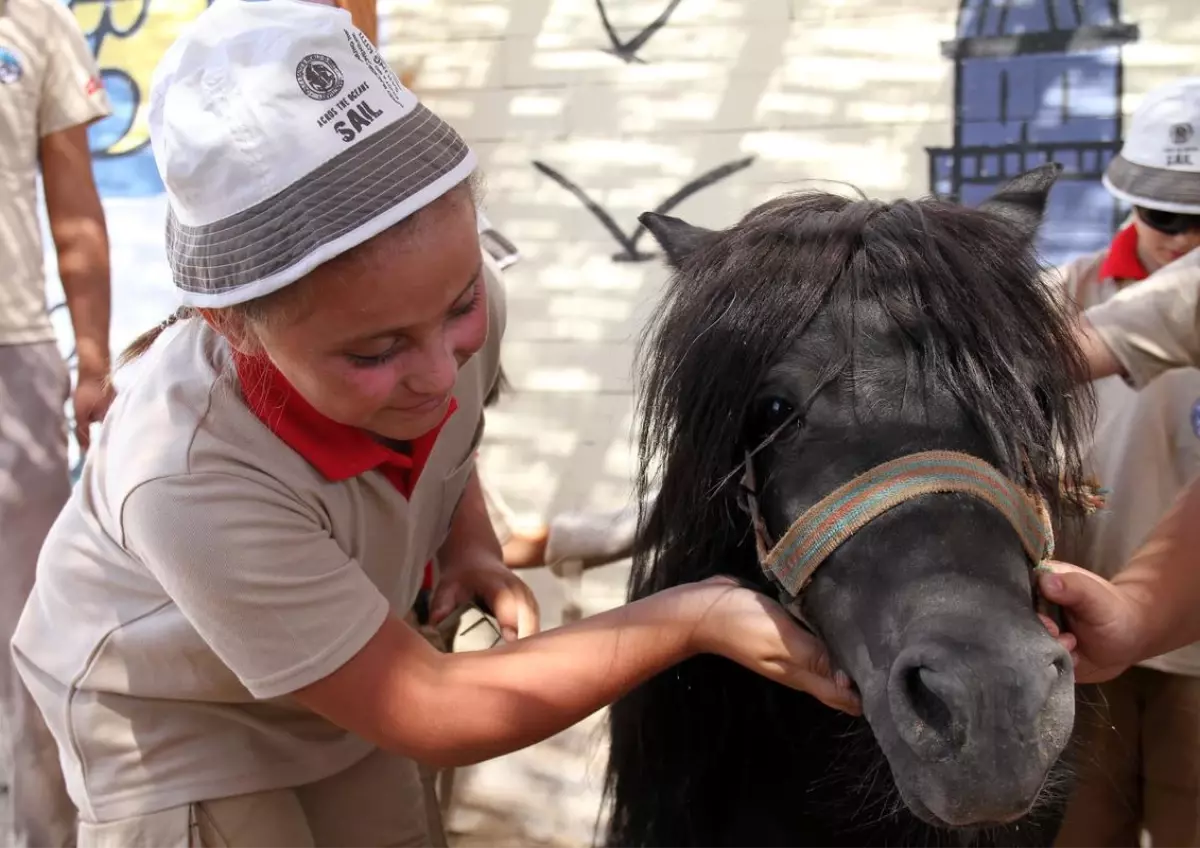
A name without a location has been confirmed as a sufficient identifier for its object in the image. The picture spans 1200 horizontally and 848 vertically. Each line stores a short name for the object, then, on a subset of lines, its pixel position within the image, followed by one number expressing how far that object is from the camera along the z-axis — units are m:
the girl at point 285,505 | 1.18
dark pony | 1.04
